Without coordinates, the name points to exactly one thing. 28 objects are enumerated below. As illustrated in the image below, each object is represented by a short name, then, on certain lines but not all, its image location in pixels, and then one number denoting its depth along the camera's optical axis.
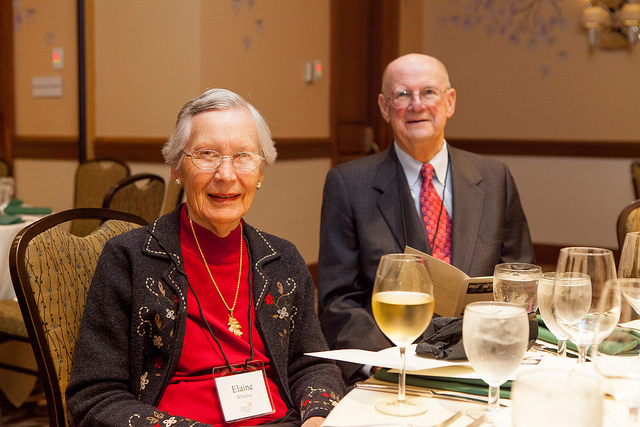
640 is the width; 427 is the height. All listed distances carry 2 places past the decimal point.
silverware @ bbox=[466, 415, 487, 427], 0.98
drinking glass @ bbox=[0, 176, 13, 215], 3.19
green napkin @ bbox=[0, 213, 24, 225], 2.94
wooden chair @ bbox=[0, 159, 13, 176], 4.56
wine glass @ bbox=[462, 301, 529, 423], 0.95
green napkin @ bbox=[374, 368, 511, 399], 1.13
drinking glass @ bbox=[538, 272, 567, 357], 1.19
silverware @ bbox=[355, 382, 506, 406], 1.11
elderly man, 2.20
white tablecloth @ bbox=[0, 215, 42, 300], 2.82
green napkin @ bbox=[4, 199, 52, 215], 3.36
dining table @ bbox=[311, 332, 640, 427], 1.02
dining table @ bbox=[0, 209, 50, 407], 3.03
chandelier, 6.21
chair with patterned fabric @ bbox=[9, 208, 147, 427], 1.46
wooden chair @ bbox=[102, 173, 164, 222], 3.34
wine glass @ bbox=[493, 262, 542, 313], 1.30
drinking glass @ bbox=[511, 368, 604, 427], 0.67
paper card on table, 1.16
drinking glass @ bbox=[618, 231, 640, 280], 1.33
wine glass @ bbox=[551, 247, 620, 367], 1.10
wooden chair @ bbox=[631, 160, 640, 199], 5.02
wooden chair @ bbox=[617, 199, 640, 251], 2.30
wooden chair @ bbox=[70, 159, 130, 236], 4.32
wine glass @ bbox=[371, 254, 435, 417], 1.07
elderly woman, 1.40
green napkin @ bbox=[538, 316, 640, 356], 0.92
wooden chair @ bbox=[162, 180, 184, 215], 3.38
